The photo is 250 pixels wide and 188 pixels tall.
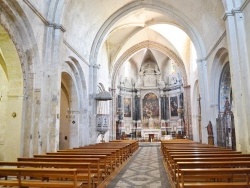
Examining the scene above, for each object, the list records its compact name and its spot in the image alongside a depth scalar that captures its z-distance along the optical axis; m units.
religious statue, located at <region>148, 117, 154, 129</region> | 27.33
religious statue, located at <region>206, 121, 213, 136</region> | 12.52
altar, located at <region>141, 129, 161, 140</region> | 26.27
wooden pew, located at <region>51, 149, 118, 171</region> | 6.88
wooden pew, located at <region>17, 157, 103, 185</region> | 5.02
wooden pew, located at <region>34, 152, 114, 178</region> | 5.78
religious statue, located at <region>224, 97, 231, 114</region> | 11.73
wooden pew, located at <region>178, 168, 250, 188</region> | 3.41
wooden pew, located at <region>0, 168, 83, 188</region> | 3.56
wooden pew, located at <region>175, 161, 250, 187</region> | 4.05
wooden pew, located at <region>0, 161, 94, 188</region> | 4.19
